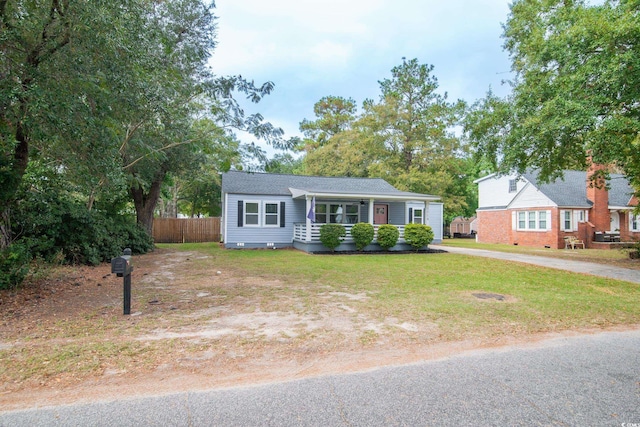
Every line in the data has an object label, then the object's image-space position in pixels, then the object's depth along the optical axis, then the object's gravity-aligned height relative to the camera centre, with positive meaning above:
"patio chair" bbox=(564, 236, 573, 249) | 19.45 -1.11
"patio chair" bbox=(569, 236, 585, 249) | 19.22 -1.04
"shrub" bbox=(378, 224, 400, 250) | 15.93 -0.65
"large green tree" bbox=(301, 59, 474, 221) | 27.25 +6.61
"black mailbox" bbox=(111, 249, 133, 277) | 5.12 -0.68
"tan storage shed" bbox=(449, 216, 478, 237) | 43.87 -0.41
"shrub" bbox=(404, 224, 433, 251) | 16.22 -0.61
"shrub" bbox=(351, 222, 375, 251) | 15.65 -0.56
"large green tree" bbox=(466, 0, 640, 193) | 9.20 +3.76
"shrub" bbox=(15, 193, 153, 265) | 8.73 -0.32
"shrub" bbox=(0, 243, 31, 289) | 6.06 -0.85
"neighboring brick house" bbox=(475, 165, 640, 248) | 19.97 +0.58
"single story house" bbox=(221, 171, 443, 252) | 16.14 +0.60
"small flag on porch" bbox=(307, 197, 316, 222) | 15.38 +0.32
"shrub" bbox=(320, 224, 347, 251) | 15.22 -0.60
